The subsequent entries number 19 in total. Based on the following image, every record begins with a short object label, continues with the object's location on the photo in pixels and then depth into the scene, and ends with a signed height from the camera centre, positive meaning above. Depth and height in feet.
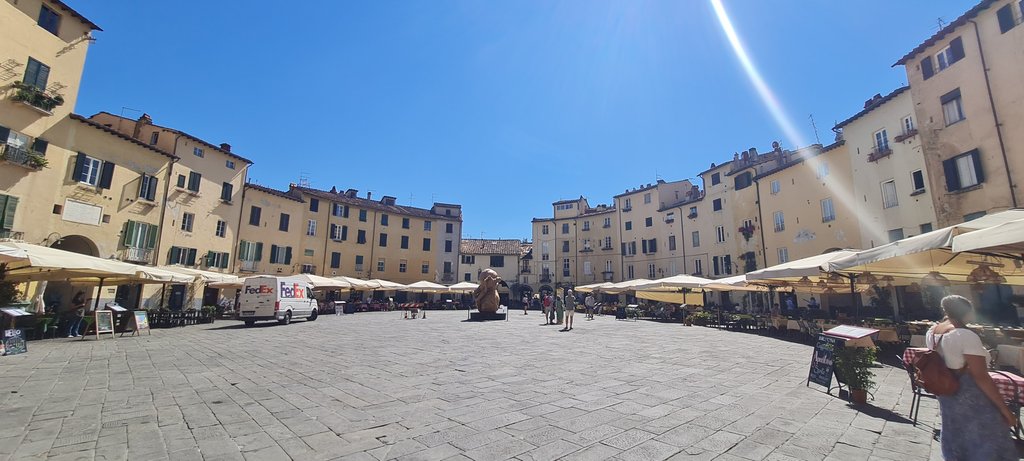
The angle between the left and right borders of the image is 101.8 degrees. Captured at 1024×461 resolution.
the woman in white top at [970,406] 10.42 -2.71
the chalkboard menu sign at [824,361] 20.33 -3.13
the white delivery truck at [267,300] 63.10 -1.04
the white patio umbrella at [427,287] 110.60 +2.00
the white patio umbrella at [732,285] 57.88 +1.79
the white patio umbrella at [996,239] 16.02 +2.43
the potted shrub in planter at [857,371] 18.71 -3.28
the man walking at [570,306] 58.50 -1.42
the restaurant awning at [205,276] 70.38 +3.09
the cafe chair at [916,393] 15.67 -3.52
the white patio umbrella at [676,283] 61.98 +2.07
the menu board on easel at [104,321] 45.73 -3.28
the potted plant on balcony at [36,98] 56.03 +26.69
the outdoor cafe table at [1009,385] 12.74 -2.61
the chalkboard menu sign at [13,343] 32.17 -4.06
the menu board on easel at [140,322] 49.96 -3.67
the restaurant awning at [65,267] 33.63 +2.20
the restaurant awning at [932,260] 21.52 +2.70
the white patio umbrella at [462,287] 112.57 +2.10
